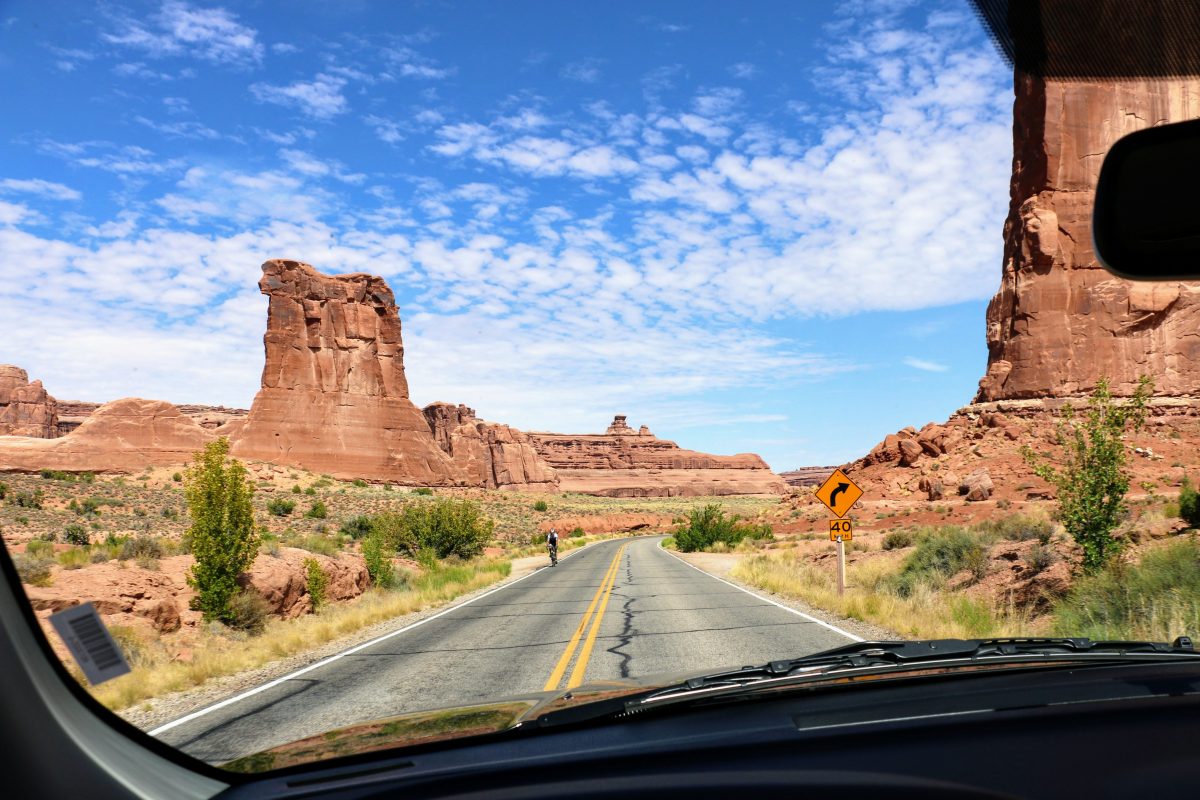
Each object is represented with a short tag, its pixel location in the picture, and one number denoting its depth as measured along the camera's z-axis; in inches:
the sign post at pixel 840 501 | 638.5
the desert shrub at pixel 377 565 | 857.5
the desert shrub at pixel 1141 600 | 344.2
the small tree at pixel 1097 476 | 432.5
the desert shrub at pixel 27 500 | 1345.8
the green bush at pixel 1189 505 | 714.2
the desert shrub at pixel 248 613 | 526.3
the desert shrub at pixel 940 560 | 664.4
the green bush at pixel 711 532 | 1847.9
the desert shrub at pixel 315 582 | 663.1
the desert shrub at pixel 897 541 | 1122.7
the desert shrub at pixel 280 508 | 1861.5
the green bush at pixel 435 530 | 1266.0
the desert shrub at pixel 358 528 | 1470.2
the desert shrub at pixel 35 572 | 358.5
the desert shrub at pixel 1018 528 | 832.9
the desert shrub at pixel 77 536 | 949.8
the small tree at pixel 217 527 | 468.8
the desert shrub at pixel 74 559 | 576.8
